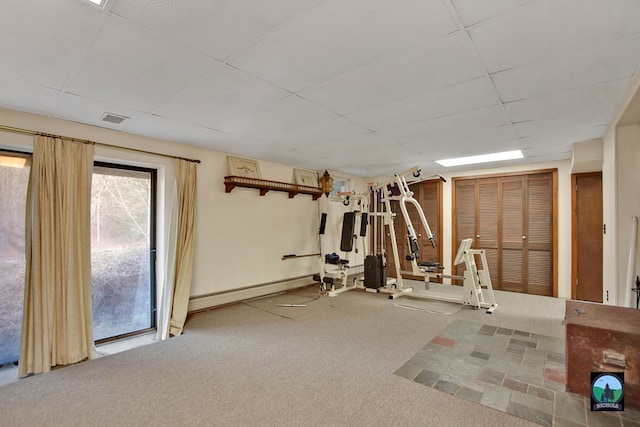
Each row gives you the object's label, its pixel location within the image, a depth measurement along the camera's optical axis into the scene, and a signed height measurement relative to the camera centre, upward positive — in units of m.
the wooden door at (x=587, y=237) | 4.74 -0.28
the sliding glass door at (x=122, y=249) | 3.39 -0.40
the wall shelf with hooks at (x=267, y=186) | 4.37 +0.51
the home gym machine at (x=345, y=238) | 5.48 -0.39
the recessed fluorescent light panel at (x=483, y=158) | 4.60 +0.99
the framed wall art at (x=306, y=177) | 5.64 +0.78
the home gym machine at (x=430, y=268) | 4.41 -0.80
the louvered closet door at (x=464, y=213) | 5.89 +0.11
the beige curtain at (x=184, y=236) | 3.71 -0.25
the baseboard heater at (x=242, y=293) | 4.19 -1.20
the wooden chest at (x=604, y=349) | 2.07 -0.93
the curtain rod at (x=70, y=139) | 2.66 +0.76
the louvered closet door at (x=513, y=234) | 5.40 -0.27
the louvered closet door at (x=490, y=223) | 5.62 -0.08
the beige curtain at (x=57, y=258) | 2.63 -0.39
